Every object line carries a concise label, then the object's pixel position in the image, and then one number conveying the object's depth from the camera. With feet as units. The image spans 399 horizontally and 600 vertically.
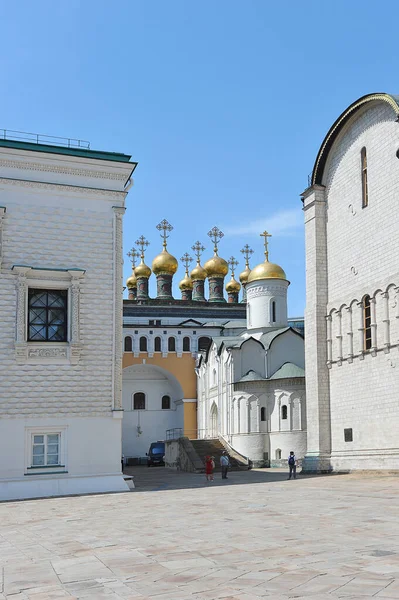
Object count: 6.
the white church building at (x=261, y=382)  106.01
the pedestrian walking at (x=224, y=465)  78.02
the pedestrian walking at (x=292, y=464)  73.77
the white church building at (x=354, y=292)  71.00
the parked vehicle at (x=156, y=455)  128.77
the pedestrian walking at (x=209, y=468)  74.23
